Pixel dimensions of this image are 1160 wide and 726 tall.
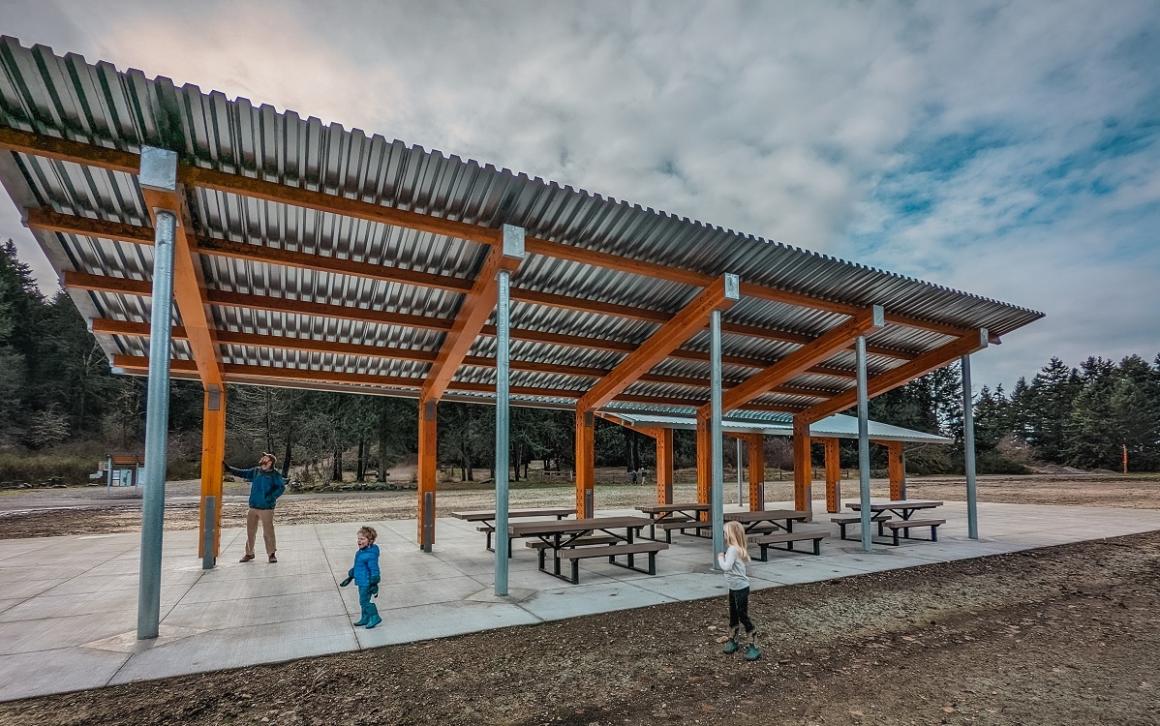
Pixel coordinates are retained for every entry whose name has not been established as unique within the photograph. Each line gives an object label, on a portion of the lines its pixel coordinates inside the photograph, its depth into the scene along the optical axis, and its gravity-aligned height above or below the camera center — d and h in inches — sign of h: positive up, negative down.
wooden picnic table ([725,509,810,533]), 421.7 -76.3
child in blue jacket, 228.1 -63.3
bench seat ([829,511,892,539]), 471.2 -92.0
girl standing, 200.7 -60.0
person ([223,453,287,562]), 360.5 -48.7
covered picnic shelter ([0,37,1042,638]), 214.5 +83.3
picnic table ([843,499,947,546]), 457.4 -87.1
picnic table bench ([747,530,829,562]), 380.8 -83.7
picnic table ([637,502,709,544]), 460.1 -78.1
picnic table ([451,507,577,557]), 408.5 -79.2
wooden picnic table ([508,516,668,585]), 313.3 -74.0
